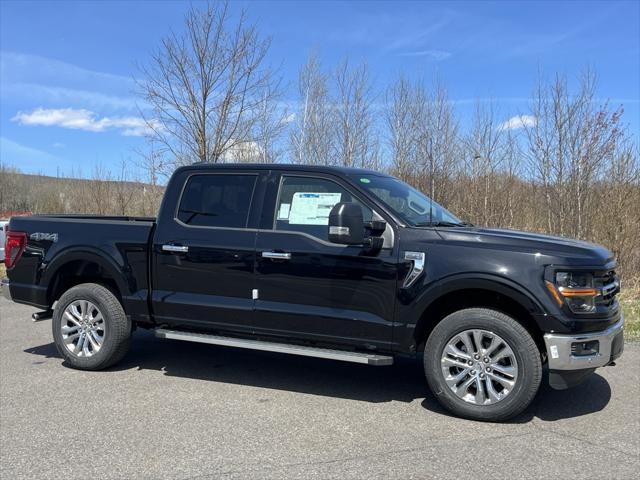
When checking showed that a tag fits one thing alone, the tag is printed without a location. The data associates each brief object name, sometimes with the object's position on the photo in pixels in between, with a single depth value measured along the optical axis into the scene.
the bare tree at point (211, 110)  13.46
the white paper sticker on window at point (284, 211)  5.29
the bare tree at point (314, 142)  17.55
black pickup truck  4.44
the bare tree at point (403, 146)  15.63
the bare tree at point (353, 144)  17.30
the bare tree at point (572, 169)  12.18
